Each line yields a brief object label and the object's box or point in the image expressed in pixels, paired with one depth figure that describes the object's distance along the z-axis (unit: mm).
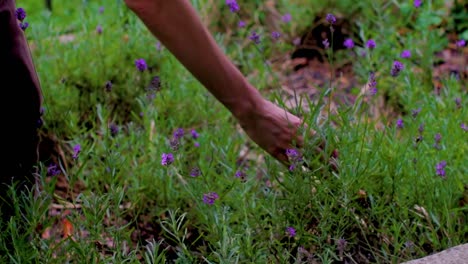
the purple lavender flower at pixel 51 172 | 2725
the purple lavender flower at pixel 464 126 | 2912
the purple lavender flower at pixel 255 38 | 2900
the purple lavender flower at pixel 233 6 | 3006
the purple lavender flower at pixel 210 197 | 2568
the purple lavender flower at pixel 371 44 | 2973
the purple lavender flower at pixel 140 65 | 3221
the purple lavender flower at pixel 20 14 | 2728
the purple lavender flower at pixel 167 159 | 2600
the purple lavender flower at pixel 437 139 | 2982
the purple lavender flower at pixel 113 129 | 3237
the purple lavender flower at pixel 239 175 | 2684
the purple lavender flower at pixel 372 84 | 2645
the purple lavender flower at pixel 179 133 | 2871
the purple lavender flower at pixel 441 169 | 2760
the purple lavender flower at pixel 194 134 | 3316
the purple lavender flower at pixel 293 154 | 2541
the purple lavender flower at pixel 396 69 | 2796
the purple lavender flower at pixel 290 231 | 2566
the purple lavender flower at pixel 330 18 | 2737
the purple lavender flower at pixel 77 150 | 2657
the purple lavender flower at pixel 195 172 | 2611
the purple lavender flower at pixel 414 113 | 2953
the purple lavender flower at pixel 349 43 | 3342
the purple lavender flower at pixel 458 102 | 3389
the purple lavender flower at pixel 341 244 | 2496
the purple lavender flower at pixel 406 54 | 3529
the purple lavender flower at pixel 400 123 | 3038
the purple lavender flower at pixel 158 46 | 4129
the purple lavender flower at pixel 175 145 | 2606
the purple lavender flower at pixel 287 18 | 4764
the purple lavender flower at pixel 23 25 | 2826
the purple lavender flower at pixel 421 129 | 2986
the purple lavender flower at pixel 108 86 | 3105
